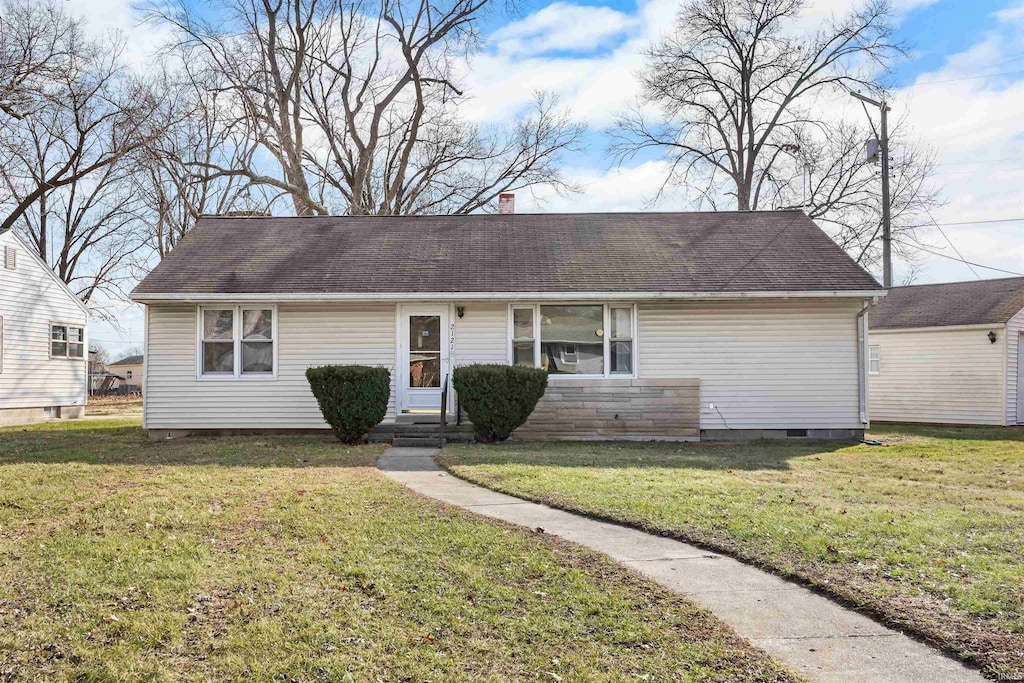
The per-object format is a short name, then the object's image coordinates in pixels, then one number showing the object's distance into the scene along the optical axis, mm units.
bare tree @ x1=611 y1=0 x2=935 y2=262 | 29141
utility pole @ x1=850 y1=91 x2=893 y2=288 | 19703
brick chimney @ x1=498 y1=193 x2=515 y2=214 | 19422
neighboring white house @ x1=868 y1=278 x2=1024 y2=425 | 19734
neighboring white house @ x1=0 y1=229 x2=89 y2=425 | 20547
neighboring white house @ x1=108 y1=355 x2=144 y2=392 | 64500
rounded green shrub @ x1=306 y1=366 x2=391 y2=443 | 13133
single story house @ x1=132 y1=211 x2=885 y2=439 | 14664
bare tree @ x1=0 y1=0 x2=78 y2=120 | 18422
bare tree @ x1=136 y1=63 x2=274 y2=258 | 29953
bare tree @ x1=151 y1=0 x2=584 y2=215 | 29938
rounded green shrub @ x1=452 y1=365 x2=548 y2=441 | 13023
